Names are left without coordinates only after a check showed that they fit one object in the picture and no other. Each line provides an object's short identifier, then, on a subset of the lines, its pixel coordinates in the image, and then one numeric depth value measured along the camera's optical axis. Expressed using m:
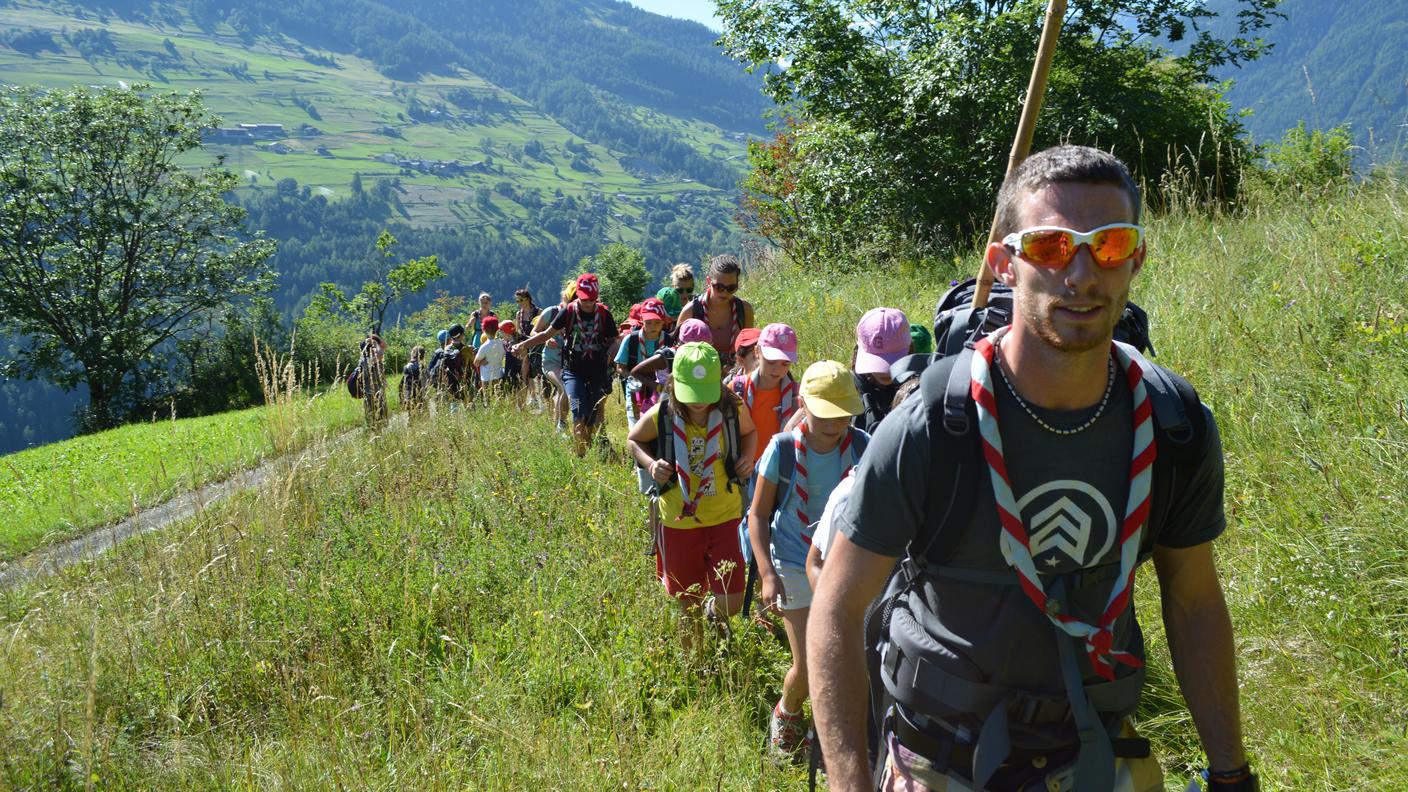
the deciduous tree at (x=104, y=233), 35.94
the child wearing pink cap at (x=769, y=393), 4.72
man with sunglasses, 1.51
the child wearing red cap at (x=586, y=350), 8.26
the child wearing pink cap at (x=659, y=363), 6.26
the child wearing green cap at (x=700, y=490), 4.44
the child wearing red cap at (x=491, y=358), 11.14
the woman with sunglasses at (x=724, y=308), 6.40
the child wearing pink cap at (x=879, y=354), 4.04
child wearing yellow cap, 3.53
